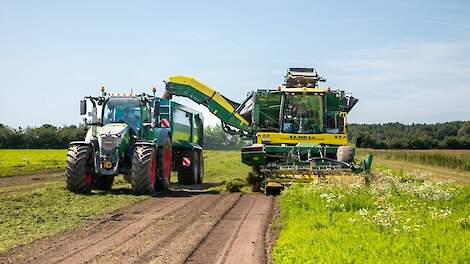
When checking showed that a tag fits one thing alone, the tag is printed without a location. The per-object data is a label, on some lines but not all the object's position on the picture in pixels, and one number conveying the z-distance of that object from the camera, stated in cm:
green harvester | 1830
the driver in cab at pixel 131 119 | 1931
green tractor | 1766
